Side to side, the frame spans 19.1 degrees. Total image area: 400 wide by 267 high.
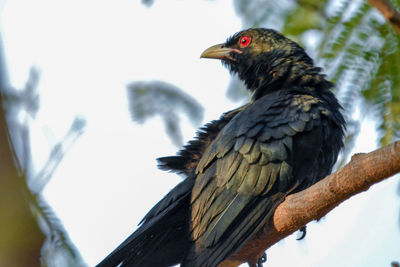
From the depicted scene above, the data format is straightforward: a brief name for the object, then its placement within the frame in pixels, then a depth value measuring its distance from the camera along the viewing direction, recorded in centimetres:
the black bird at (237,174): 845
